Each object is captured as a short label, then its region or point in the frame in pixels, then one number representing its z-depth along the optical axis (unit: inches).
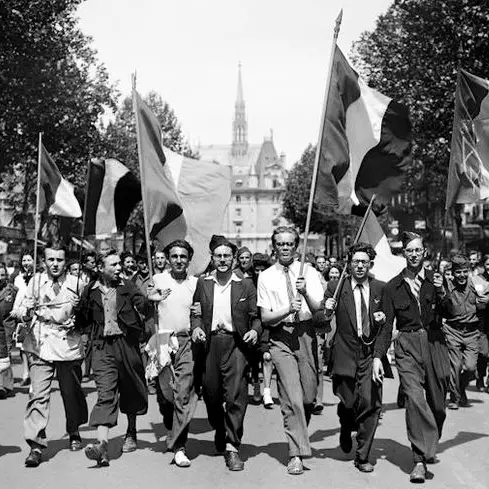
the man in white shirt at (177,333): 314.3
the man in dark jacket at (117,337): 322.7
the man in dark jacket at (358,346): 304.8
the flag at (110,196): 467.2
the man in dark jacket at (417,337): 300.0
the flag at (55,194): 521.3
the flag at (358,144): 336.5
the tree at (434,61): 1062.4
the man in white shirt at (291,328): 300.0
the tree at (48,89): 1082.7
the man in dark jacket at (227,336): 311.3
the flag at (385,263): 482.9
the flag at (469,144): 369.7
